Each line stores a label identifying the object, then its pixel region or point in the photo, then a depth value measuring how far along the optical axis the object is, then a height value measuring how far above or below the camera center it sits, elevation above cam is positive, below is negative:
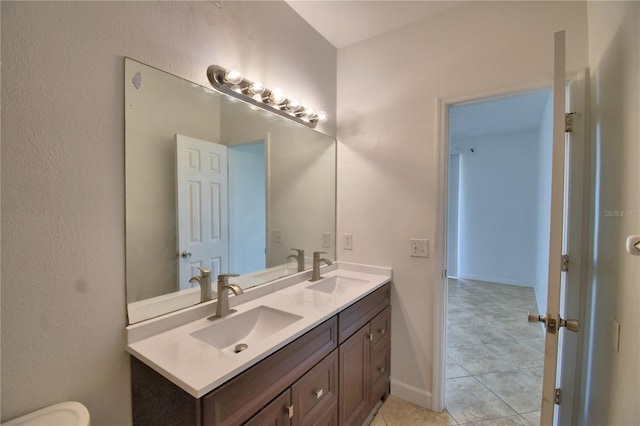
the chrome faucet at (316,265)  1.91 -0.41
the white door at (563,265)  0.99 -0.25
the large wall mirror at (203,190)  1.09 +0.09
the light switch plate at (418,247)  1.83 -0.27
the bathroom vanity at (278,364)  0.87 -0.61
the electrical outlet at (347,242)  2.15 -0.27
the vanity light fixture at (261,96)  1.35 +0.64
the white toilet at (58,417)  0.78 -0.63
